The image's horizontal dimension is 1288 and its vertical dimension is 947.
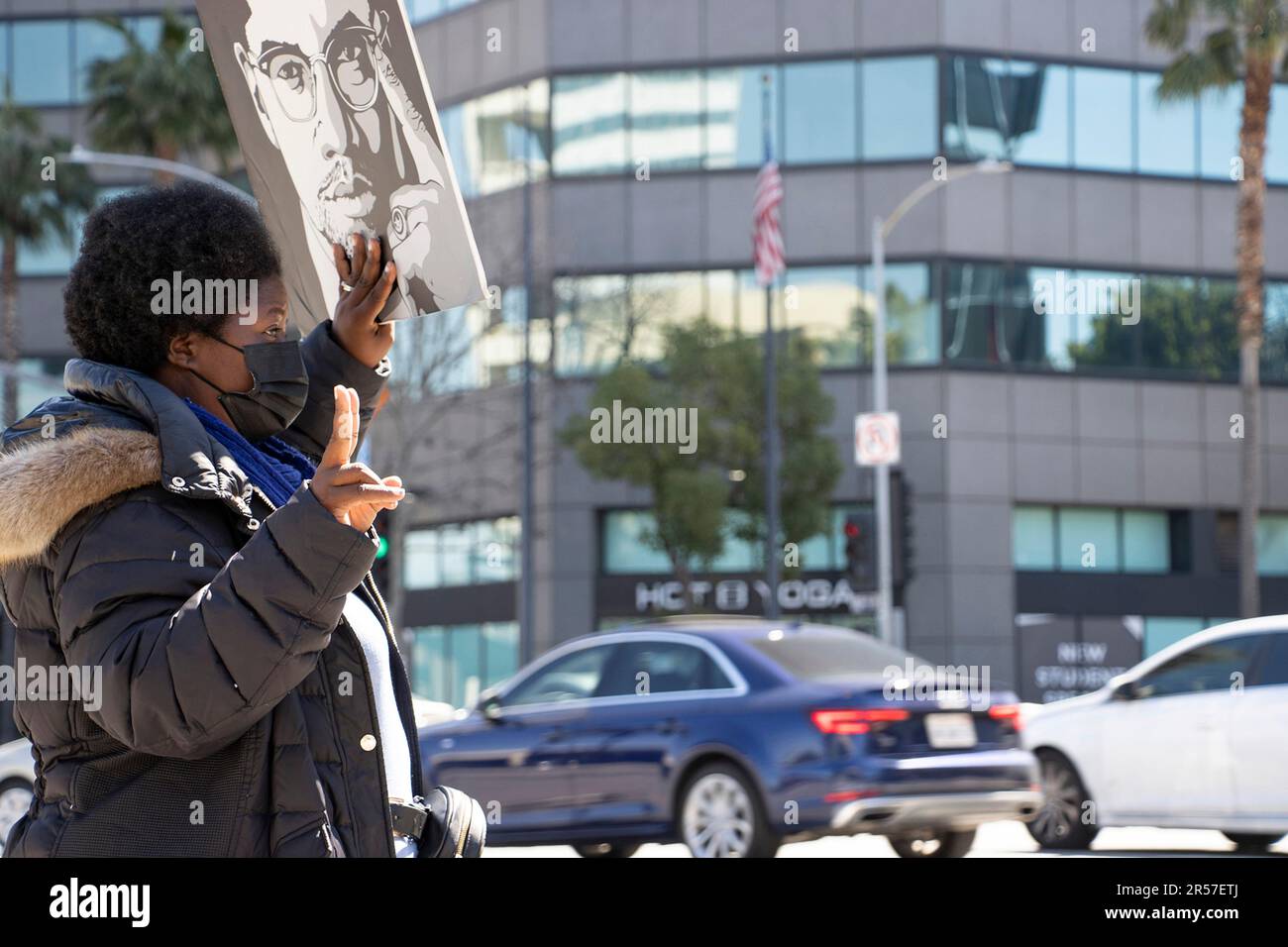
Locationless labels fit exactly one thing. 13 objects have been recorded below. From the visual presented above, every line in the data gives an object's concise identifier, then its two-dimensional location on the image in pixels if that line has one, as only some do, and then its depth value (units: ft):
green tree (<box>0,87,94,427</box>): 117.19
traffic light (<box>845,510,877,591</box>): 74.74
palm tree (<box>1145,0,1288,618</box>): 96.73
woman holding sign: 6.27
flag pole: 91.30
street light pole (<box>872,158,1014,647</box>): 81.73
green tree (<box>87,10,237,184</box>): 107.14
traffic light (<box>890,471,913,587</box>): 75.31
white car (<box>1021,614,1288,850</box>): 38.04
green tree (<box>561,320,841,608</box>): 106.63
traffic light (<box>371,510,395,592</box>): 44.45
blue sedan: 33.32
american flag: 84.07
